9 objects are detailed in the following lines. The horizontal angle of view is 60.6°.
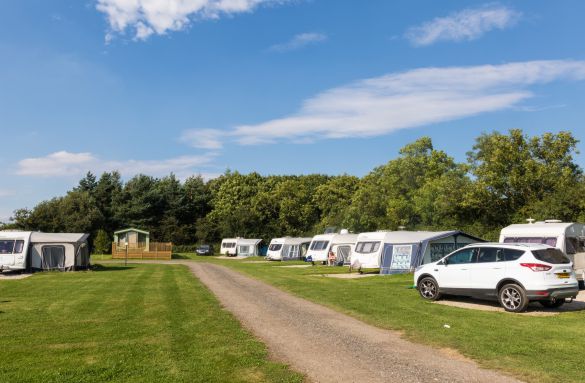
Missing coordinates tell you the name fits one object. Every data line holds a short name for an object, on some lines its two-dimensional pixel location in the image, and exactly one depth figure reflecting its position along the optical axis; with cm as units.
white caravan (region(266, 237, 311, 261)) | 4784
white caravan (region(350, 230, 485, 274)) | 2672
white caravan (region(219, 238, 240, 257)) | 6366
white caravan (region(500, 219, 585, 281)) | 1930
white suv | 1318
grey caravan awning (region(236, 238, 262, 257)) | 6225
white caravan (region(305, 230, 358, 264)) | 3850
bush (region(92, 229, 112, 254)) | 6156
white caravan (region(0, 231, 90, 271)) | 3052
